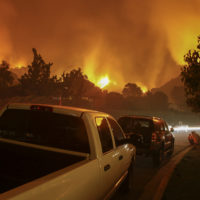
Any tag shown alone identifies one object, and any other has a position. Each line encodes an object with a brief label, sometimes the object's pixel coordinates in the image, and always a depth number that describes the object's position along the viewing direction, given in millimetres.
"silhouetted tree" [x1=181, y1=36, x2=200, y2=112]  10000
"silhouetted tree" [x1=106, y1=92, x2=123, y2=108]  67381
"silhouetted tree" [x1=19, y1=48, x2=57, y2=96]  51625
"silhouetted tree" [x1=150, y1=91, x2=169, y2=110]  81519
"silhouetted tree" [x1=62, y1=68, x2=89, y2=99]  54250
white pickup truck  2583
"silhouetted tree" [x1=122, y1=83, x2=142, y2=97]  107750
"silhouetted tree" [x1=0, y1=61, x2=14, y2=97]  55906
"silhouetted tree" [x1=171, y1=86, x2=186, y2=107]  128275
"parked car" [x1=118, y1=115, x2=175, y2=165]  9633
